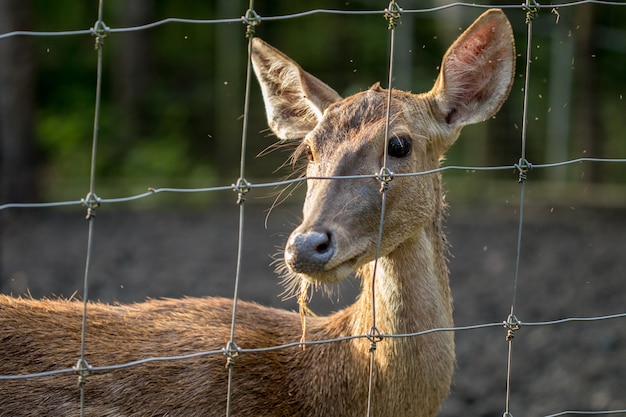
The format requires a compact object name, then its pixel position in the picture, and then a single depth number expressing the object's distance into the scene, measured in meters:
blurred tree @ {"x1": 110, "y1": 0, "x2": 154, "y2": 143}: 15.53
